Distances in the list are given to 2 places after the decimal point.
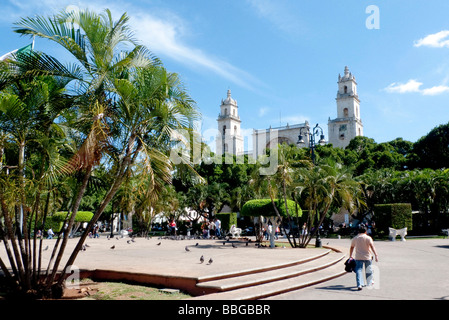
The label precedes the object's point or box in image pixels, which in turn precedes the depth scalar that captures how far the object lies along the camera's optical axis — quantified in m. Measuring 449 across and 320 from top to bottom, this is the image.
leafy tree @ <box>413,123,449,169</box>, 44.38
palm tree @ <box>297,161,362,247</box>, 15.92
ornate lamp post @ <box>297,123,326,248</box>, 20.86
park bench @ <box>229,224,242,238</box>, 24.77
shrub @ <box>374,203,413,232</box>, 24.77
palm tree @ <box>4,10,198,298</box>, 6.52
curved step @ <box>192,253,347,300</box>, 6.64
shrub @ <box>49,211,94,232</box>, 25.16
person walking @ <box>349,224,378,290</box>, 7.61
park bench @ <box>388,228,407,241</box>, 22.69
